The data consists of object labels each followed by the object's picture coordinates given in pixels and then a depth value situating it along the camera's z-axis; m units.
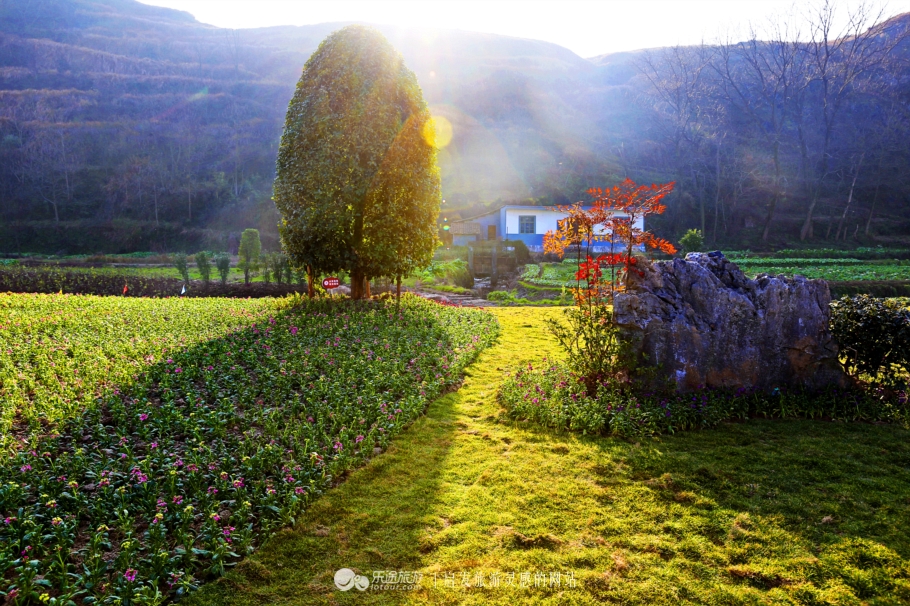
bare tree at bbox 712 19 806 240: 59.13
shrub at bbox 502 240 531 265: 30.84
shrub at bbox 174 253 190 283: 19.49
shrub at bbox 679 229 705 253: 32.38
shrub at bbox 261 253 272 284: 21.11
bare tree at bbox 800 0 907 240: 46.28
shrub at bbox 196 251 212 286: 20.16
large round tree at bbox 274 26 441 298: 12.84
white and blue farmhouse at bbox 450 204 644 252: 36.56
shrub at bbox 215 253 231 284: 19.95
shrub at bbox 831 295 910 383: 7.27
